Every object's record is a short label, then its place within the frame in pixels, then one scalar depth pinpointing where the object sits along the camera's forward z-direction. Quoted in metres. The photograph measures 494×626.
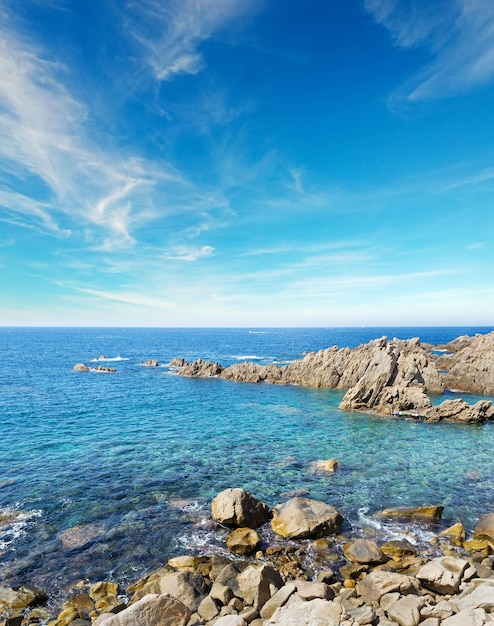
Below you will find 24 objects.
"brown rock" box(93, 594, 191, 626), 13.00
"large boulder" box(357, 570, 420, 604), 15.65
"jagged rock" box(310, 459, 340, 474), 32.47
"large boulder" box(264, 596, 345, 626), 12.20
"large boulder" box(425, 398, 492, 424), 49.50
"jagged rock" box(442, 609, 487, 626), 11.77
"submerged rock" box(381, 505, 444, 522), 24.27
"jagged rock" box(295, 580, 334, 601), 14.61
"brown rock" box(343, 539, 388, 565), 19.14
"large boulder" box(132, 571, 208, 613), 16.11
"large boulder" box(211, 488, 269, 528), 22.95
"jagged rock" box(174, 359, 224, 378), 89.88
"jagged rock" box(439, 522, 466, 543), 21.83
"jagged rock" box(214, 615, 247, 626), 12.92
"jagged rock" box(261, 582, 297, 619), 14.46
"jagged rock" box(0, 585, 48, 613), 16.34
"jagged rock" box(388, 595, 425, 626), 13.20
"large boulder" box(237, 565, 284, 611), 15.54
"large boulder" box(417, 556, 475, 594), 15.83
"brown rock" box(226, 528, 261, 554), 20.56
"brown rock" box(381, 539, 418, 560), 20.22
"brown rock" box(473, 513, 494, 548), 21.59
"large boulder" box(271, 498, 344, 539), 21.77
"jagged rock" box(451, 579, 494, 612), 12.70
